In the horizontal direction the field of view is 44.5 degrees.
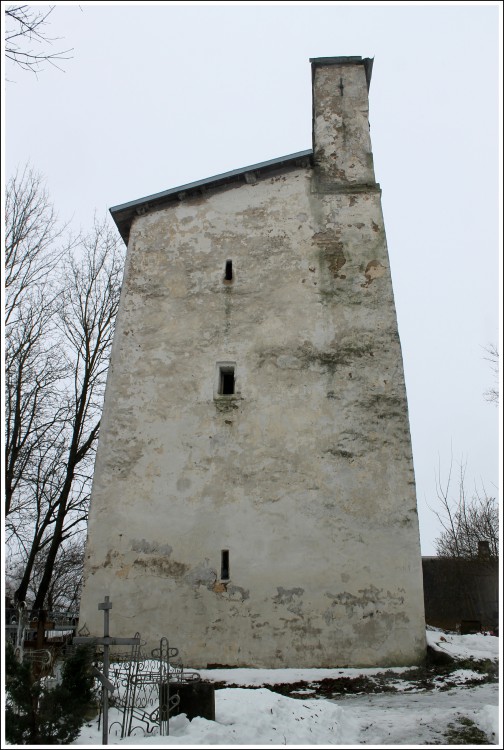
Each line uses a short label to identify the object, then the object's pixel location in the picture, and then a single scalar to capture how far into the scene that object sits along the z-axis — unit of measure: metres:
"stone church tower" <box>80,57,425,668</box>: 10.83
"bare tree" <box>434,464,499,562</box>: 25.44
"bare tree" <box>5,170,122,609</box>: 13.39
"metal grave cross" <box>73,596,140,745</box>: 5.80
